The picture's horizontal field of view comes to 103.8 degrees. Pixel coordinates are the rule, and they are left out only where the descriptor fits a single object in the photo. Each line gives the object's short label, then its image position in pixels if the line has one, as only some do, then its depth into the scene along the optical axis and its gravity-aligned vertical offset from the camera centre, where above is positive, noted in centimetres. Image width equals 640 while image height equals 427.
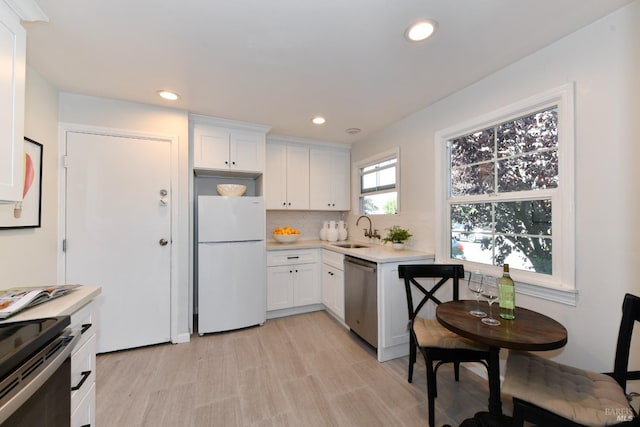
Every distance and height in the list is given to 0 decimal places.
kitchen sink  334 -41
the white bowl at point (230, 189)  296 +30
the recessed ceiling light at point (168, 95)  224 +109
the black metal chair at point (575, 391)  100 -79
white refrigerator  271 -55
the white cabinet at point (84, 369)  114 -76
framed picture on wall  166 +12
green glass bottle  150 -46
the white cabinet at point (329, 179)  372 +54
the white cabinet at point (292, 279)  313 -83
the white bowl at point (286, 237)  342 -32
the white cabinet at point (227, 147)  284 +80
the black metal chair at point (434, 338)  160 -82
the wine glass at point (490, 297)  136 -54
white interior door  227 -17
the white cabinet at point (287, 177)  348 +54
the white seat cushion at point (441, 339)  161 -82
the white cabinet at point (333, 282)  289 -83
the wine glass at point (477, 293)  148 -48
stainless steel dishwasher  231 -82
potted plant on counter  269 -24
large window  158 +19
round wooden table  116 -58
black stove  72 -41
